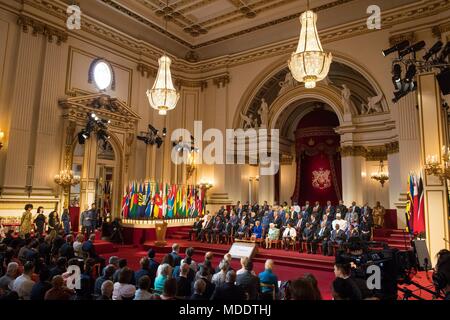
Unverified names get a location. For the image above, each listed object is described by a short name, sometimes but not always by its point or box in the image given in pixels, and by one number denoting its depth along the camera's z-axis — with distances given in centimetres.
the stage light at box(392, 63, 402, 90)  677
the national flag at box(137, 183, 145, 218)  1021
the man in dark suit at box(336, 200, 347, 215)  929
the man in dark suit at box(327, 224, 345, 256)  769
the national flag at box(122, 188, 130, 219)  1019
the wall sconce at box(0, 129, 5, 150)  826
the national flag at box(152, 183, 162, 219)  1041
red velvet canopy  1326
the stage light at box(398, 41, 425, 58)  645
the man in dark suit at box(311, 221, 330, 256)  786
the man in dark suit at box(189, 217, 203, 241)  1018
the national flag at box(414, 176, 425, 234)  625
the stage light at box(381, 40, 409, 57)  662
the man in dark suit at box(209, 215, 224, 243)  970
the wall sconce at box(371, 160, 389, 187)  1253
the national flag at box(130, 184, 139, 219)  1016
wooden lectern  917
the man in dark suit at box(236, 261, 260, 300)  355
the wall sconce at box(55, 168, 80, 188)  946
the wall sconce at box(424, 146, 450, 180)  588
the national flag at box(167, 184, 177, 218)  1083
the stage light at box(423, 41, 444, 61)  608
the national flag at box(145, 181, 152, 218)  1027
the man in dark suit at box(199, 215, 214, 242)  993
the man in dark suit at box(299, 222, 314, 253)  827
